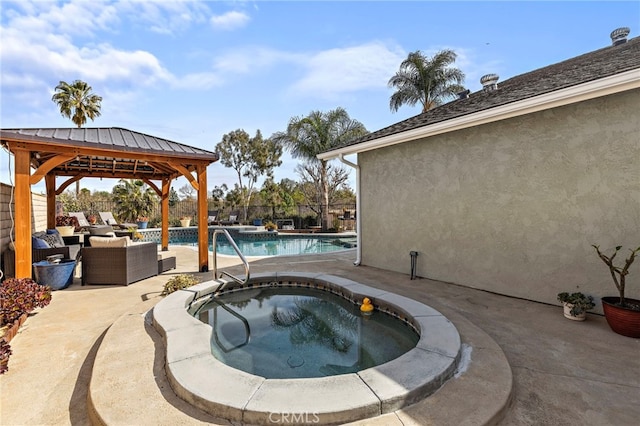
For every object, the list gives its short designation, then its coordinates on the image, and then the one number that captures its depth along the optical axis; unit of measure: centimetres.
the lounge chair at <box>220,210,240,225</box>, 2147
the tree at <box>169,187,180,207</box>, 2308
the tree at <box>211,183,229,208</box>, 2572
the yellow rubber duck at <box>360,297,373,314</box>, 495
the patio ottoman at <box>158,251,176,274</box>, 726
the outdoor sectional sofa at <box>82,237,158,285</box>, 614
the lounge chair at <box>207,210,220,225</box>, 2172
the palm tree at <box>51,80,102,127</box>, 2134
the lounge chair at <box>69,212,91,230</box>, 1452
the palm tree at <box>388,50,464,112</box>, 1784
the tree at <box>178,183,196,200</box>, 2764
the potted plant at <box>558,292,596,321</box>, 412
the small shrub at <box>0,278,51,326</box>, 387
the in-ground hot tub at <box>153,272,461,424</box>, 214
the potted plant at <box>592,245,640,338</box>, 358
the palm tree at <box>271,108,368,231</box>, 1853
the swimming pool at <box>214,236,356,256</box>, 1341
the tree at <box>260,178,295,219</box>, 2259
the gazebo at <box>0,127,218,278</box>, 525
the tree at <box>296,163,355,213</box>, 2295
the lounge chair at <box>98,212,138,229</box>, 1571
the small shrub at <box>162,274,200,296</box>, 542
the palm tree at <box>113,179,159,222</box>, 1814
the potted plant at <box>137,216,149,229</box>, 1772
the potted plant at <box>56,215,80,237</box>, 1338
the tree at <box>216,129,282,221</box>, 2569
